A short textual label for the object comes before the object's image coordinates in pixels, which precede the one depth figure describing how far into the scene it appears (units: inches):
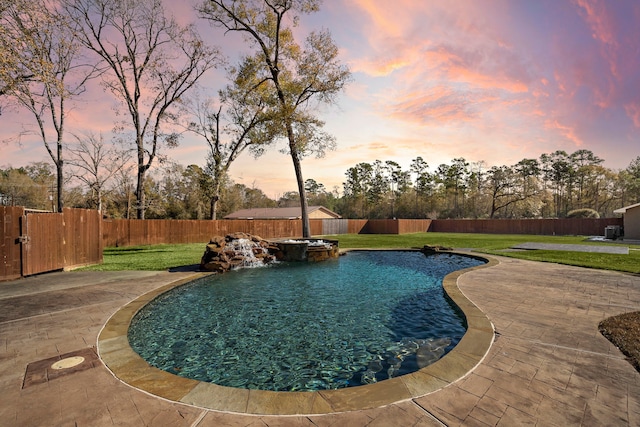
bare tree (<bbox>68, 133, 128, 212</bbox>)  823.7
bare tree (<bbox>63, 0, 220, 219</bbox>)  666.8
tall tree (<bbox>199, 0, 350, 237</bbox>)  556.7
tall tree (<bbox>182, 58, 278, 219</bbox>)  721.6
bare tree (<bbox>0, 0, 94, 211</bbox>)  265.1
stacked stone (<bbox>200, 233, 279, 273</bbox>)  329.7
